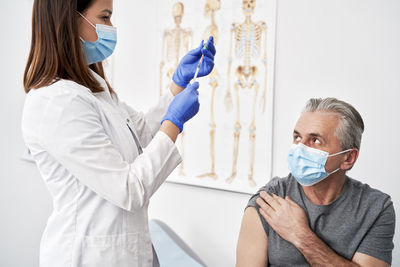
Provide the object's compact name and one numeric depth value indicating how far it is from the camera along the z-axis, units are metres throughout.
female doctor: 0.88
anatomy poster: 1.82
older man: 1.14
